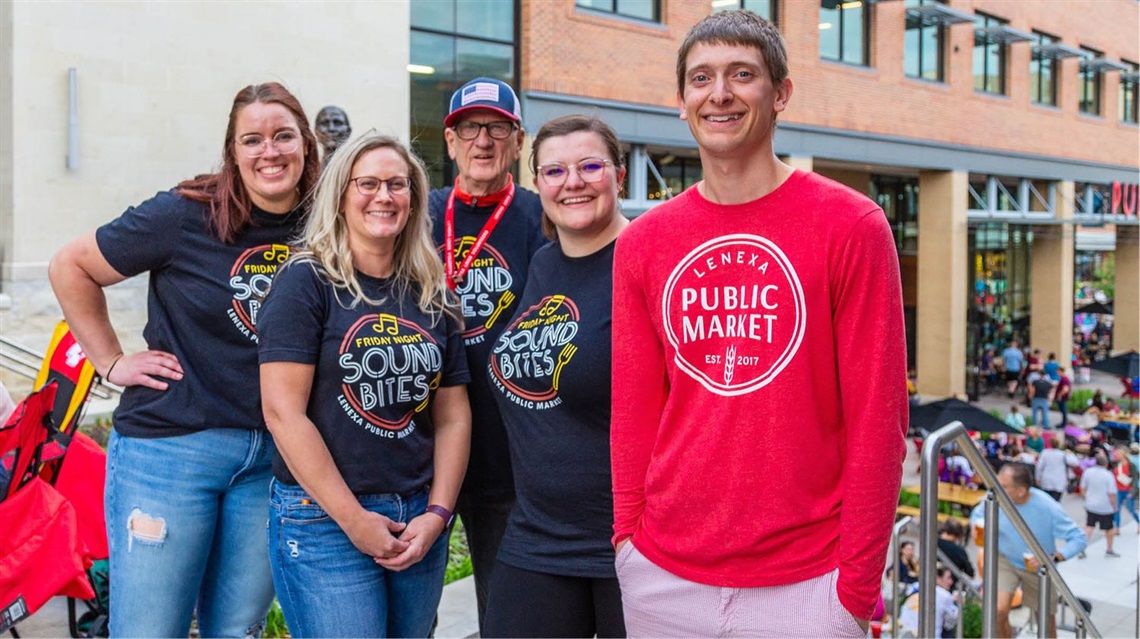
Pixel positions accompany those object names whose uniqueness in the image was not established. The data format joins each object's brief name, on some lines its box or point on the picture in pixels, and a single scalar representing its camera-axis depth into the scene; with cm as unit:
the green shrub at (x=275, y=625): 468
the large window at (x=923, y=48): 2281
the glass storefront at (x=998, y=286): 2670
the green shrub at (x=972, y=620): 855
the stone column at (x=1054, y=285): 2847
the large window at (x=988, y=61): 2488
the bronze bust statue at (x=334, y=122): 578
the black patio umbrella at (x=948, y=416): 1369
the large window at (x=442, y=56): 1327
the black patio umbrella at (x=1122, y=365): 2227
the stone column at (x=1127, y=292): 3208
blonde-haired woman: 261
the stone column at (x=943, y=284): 2402
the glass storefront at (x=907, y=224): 2562
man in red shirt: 198
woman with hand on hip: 283
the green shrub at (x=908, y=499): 1371
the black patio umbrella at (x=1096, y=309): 3061
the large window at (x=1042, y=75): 2733
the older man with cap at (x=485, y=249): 310
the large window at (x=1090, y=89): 3012
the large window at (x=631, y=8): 1581
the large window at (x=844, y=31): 2028
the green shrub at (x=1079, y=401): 2467
